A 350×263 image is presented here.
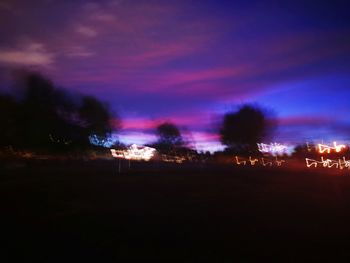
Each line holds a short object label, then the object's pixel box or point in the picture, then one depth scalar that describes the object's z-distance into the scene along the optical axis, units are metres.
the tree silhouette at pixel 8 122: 40.59
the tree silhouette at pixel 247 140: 70.88
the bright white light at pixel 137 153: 71.22
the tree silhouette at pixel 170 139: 95.07
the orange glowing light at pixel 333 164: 44.66
